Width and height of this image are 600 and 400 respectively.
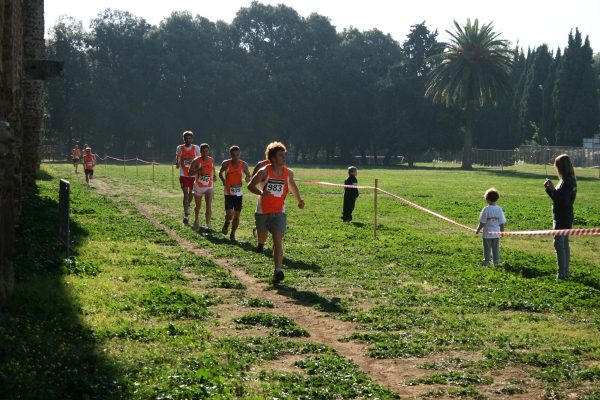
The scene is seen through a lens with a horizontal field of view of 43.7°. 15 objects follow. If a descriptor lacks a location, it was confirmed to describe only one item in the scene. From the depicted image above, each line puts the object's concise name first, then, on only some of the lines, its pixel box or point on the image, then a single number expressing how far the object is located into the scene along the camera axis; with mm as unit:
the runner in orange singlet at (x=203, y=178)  15594
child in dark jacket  18328
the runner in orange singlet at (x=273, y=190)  10484
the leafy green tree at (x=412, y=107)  74562
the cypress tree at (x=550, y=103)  78481
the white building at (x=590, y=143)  70625
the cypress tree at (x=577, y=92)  69750
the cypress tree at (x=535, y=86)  83062
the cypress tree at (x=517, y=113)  87312
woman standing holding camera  10812
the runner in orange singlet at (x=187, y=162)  16797
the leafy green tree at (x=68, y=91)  76438
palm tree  64250
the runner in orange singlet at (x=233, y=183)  14703
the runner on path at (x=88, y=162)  32500
